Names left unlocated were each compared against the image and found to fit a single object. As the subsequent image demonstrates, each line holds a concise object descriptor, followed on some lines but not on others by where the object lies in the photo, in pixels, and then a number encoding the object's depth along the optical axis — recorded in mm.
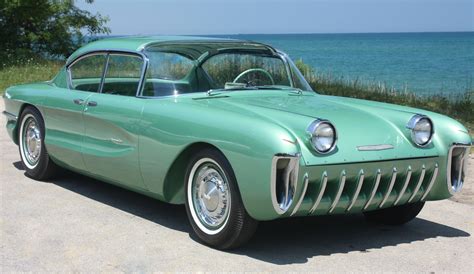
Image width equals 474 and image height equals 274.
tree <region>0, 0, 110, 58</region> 24766
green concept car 4445
